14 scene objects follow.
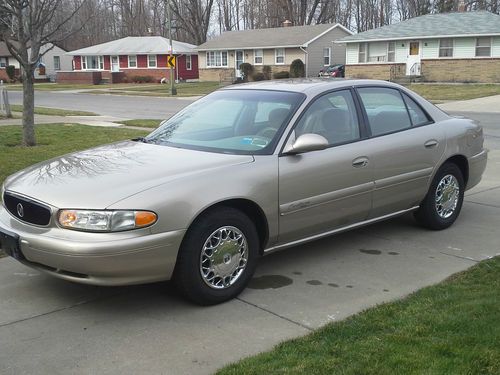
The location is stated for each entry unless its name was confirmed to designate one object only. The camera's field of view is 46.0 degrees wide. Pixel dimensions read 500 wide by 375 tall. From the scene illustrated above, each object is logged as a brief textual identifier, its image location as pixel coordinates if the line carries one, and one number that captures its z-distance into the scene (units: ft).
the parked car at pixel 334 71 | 134.78
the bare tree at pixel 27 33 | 34.17
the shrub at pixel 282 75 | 140.05
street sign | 120.26
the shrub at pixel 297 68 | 144.25
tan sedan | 12.62
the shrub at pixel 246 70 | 151.74
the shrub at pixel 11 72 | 195.74
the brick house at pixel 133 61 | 179.42
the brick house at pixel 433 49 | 114.73
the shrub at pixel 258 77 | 146.56
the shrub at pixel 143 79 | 177.17
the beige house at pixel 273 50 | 153.28
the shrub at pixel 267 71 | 153.51
